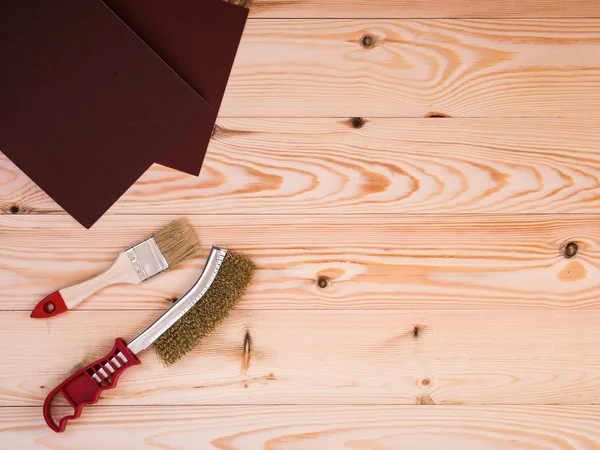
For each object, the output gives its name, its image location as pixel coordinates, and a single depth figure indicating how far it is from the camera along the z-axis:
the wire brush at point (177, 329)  0.83
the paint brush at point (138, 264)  0.84
